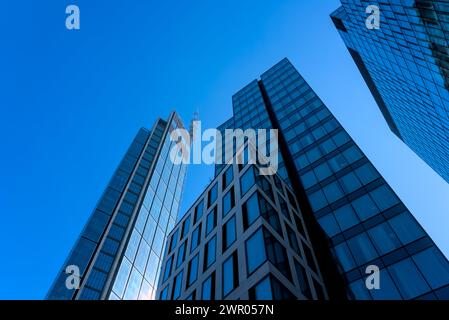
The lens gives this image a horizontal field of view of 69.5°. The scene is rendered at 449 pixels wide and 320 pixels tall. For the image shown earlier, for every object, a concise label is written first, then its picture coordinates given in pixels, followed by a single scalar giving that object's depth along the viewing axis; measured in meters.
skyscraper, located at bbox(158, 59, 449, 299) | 22.89
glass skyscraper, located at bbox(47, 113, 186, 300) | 78.74
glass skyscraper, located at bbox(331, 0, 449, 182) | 31.72
